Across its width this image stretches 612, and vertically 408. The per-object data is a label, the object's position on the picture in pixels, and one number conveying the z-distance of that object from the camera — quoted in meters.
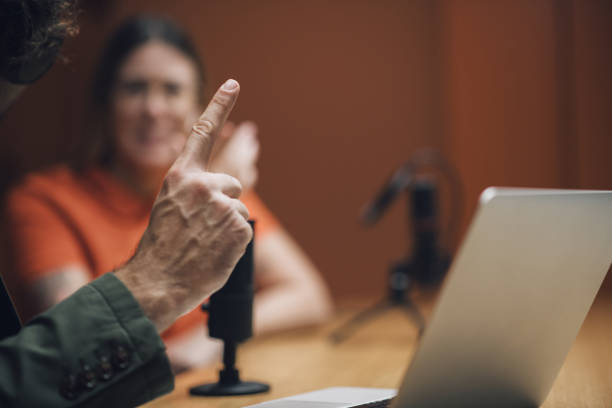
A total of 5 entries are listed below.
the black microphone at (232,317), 1.52
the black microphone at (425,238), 2.15
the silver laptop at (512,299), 1.19
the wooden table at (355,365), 1.48
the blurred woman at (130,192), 2.12
